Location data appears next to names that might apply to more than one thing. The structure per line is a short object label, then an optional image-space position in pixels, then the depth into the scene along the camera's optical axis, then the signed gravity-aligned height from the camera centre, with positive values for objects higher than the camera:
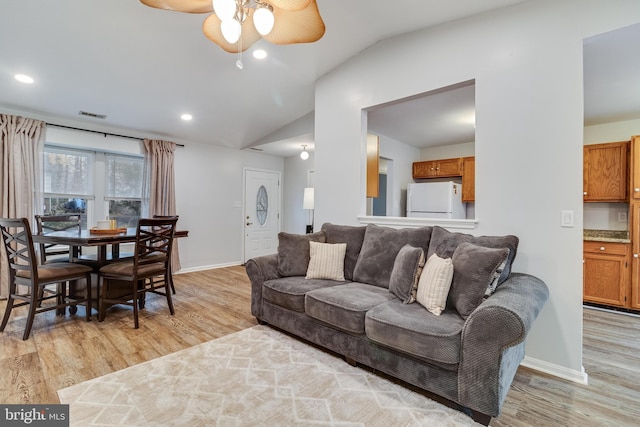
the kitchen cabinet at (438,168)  5.00 +0.81
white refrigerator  4.55 +0.22
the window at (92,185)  3.99 +0.40
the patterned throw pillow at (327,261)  2.78 -0.45
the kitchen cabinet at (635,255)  3.18 -0.43
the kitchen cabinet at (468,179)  4.82 +0.58
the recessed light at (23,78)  3.01 +1.38
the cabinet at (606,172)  3.41 +0.51
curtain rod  3.86 +1.14
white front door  5.95 +0.03
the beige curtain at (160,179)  4.57 +0.53
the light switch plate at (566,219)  2.05 -0.03
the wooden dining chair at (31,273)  2.50 -0.55
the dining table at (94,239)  2.70 -0.24
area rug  1.59 -1.09
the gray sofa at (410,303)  1.54 -0.62
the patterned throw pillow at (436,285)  1.92 -0.47
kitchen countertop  3.28 -0.24
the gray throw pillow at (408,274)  2.13 -0.44
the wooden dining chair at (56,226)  3.27 -0.18
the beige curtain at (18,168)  3.46 +0.53
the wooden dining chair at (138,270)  2.83 -0.57
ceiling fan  1.60 +1.16
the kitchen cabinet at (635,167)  3.20 +0.52
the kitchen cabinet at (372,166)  3.65 +0.61
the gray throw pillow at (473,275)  1.81 -0.38
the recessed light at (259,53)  3.05 +1.67
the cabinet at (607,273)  3.26 -0.65
